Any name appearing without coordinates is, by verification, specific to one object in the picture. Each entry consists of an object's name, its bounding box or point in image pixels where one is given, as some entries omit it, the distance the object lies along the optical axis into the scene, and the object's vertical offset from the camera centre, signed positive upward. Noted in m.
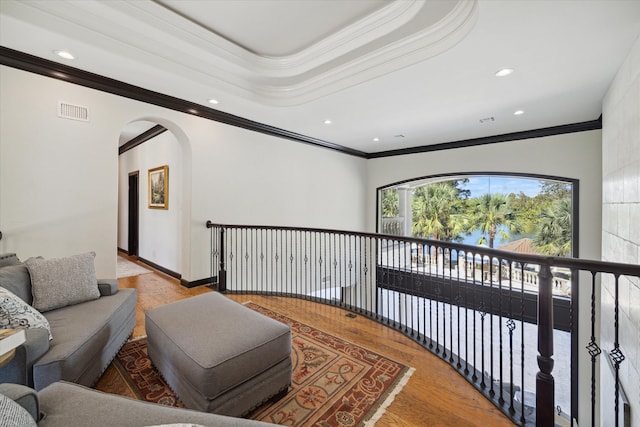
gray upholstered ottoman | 1.55 -0.85
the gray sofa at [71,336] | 1.51 -0.79
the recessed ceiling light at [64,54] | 2.70 +1.55
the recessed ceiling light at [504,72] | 2.88 +1.46
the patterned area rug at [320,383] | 1.77 -1.25
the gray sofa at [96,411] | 1.00 -0.76
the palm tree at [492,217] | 7.49 -0.15
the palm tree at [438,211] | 9.02 +0.03
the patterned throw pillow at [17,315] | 1.62 -0.61
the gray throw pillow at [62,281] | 2.12 -0.55
